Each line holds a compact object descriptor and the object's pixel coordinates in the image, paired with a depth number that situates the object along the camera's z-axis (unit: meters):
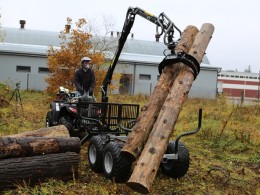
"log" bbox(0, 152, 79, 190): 4.55
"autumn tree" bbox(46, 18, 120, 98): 14.77
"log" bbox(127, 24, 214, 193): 3.70
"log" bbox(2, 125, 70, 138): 6.00
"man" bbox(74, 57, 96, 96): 7.87
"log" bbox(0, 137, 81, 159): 4.79
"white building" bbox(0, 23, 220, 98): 23.77
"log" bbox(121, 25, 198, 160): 4.22
